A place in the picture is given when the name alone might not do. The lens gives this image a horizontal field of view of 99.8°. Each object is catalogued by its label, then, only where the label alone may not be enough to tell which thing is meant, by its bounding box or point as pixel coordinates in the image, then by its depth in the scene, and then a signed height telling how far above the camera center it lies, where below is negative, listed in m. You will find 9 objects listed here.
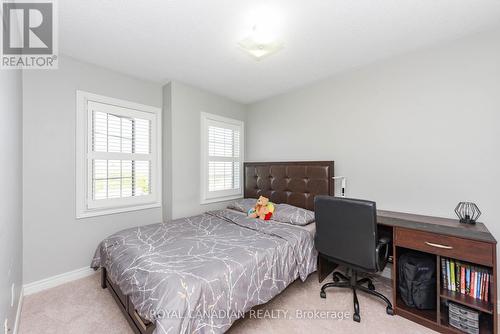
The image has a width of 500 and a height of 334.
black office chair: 1.76 -0.64
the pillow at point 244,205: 3.13 -0.59
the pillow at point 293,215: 2.51 -0.61
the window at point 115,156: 2.42 +0.12
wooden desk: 1.49 -0.64
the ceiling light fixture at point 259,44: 1.81 +1.09
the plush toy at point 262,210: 2.74 -0.59
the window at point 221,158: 3.35 +0.14
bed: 1.29 -0.76
